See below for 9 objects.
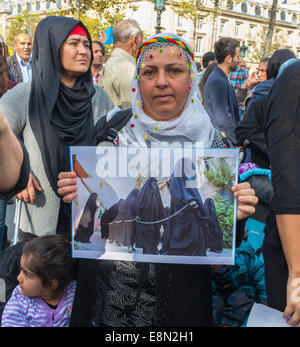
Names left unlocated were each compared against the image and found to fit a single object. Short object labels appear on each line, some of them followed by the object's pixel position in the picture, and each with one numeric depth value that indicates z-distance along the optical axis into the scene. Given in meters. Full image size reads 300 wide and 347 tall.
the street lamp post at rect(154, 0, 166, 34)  13.19
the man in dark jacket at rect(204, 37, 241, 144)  5.10
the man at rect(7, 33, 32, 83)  7.55
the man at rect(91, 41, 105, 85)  7.48
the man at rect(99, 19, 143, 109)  4.50
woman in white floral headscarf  1.84
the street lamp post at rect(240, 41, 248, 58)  24.74
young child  2.20
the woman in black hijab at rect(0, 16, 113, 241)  2.66
